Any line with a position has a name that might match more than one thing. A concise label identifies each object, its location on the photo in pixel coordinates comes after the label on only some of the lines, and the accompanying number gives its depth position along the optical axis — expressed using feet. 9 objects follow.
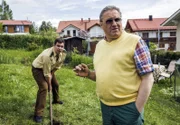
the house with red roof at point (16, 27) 103.14
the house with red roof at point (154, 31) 81.00
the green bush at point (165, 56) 33.67
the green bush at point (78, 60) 28.59
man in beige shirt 10.11
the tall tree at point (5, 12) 135.04
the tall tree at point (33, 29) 106.61
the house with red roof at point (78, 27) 95.22
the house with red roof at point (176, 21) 29.98
